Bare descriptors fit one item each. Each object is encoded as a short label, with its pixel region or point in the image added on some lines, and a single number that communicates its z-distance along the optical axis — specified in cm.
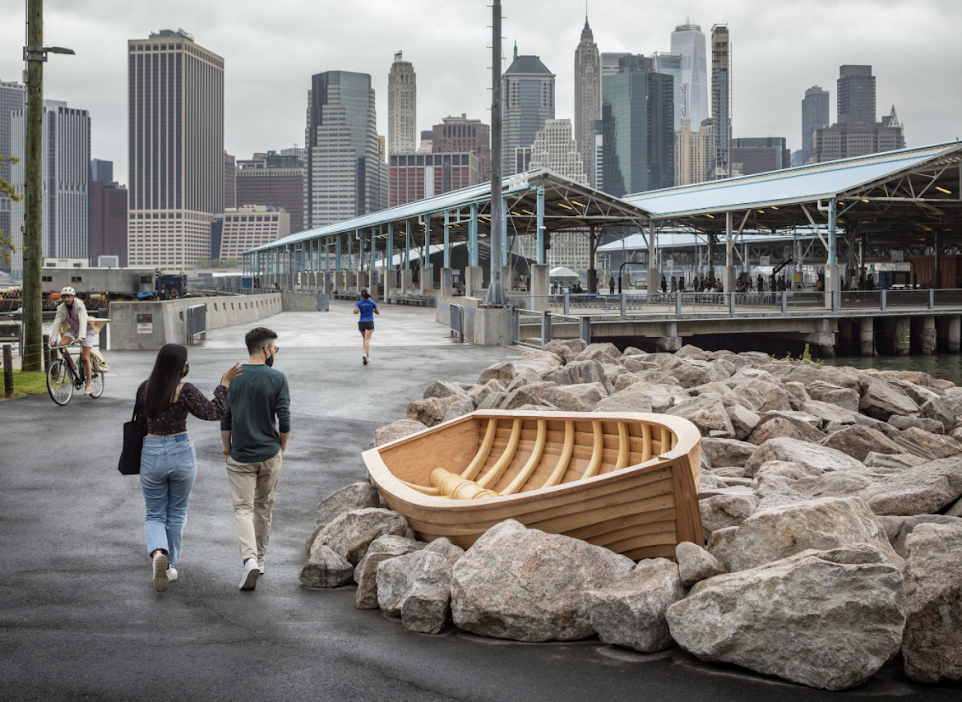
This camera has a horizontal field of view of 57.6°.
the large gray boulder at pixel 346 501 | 813
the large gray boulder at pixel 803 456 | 915
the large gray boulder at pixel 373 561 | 622
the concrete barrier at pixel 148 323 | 2355
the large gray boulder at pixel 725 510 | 693
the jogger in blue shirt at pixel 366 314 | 1995
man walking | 642
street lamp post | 1761
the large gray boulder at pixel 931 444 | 1104
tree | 1868
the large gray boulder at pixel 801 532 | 561
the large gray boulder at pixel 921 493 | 693
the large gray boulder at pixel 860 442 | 1042
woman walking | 610
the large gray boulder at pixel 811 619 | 478
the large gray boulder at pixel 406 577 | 601
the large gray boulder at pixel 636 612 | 528
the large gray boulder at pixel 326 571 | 667
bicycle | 1402
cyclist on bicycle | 1414
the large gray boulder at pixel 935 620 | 484
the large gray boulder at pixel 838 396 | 1505
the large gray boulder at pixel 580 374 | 1486
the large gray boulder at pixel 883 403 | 1520
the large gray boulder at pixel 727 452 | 1027
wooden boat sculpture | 589
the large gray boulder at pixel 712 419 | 1123
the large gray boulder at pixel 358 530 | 698
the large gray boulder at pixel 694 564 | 553
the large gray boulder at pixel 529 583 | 554
